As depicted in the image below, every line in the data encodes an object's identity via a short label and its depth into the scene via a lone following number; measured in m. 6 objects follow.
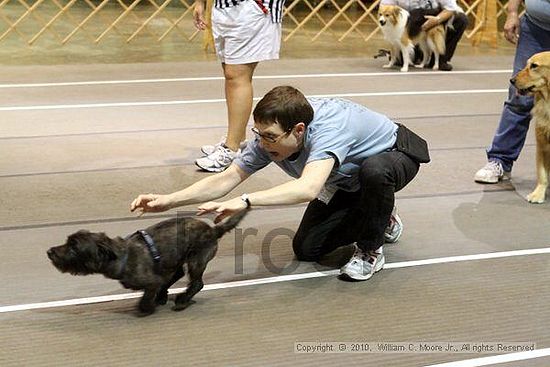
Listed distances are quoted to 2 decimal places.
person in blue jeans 7.47
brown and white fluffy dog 14.27
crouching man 4.75
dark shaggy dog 4.38
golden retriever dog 7.02
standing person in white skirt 7.75
